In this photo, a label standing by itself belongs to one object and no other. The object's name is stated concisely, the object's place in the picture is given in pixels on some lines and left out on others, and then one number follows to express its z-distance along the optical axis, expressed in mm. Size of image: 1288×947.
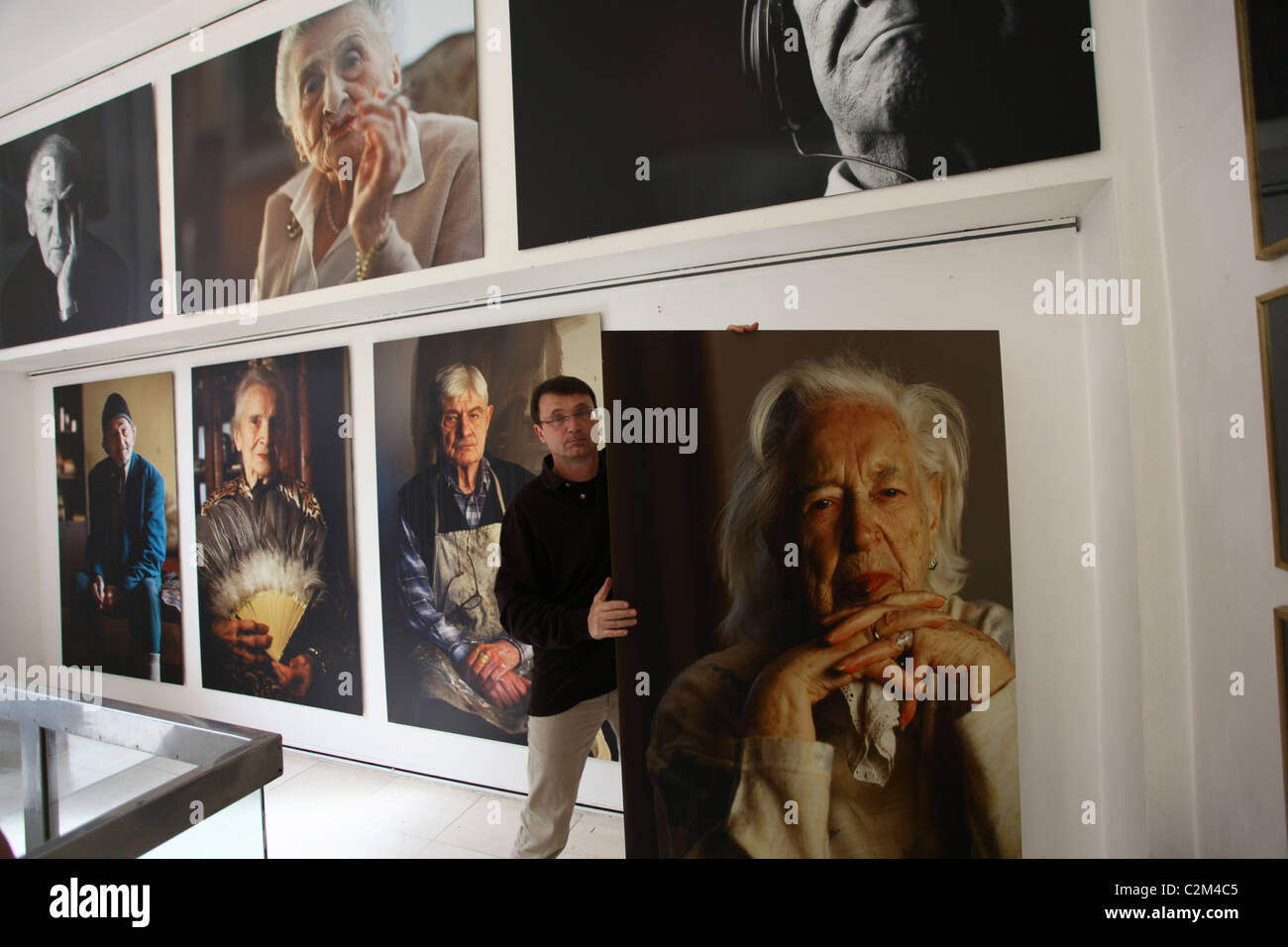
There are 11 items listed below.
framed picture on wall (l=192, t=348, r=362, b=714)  3232
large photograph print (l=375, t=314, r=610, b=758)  2734
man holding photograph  2002
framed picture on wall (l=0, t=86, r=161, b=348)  3342
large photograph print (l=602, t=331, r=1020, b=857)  1649
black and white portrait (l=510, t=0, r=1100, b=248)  1761
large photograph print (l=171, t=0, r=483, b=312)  2523
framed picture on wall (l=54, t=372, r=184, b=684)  3812
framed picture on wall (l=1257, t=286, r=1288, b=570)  1202
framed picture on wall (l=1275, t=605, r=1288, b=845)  1216
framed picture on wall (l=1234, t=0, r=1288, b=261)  1187
